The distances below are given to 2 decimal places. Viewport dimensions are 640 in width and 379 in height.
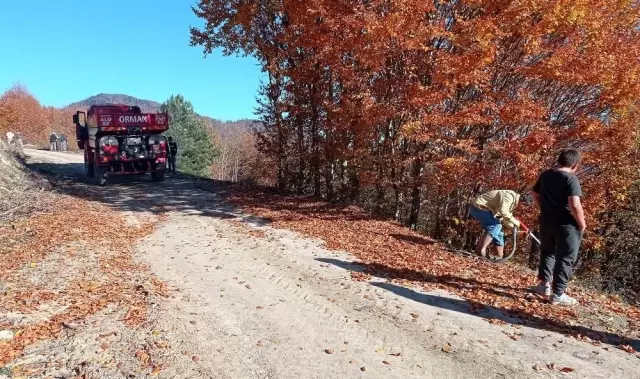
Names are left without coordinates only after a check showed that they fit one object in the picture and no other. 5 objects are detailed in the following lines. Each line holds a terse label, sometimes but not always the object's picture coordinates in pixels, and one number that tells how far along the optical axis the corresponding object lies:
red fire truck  14.57
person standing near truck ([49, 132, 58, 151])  42.77
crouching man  7.45
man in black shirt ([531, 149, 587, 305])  5.30
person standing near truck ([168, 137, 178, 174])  19.84
